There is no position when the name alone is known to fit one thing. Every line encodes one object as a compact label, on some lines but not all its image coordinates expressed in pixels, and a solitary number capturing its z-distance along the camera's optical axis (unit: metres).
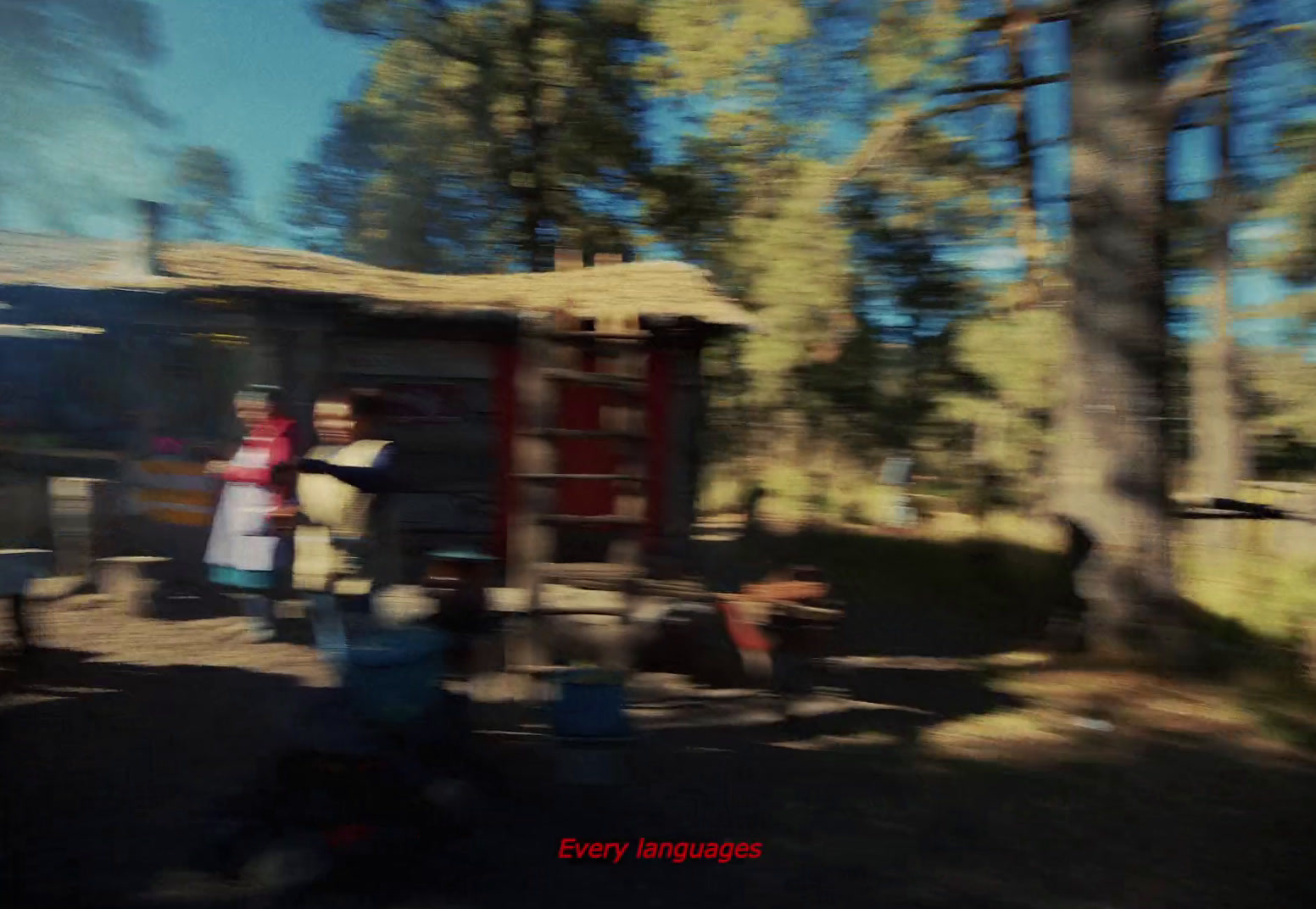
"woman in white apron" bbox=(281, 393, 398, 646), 4.60
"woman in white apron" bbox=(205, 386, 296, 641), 6.46
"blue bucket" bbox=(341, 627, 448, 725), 3.80
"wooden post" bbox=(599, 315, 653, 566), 6.30
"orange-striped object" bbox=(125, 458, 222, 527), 9.12
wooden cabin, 8.11
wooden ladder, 5.68
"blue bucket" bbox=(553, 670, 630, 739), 4.36
